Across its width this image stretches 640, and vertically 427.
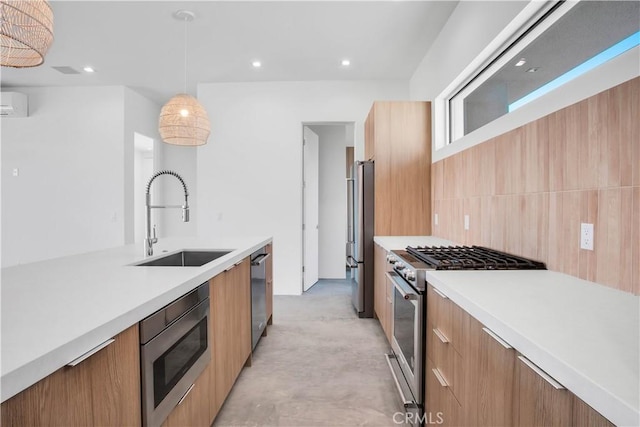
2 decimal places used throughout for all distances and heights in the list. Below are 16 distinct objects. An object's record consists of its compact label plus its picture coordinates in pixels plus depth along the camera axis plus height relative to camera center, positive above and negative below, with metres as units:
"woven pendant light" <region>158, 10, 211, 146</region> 2.73 +0.74
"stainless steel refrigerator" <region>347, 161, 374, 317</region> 3.40 -0.32
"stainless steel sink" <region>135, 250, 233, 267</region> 2.28 -0.35
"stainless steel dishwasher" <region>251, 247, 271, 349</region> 2.41 -0.68
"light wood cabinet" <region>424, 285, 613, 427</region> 0.68 -0.48
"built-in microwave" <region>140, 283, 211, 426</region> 0.99 -0.52
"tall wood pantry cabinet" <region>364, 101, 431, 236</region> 3.37 +0.43
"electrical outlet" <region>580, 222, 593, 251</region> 1.27 -0.11
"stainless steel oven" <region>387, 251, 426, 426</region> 1.57 -0.68
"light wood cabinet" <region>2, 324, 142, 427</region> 0.61 -0.41
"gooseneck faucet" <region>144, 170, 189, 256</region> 1.94 -0.11
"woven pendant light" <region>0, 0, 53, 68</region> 1.39 +0.82
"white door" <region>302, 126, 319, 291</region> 4.71 +0.00
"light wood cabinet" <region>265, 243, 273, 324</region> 3.01 -0.73
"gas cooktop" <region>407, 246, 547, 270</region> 1.54 -0.26
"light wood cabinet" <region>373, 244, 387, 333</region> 2.78 -0.71
